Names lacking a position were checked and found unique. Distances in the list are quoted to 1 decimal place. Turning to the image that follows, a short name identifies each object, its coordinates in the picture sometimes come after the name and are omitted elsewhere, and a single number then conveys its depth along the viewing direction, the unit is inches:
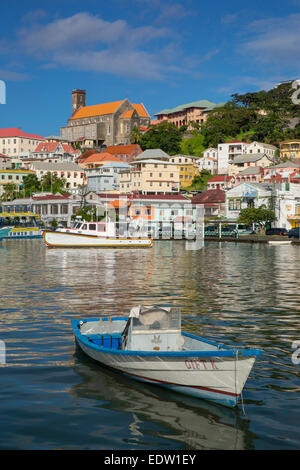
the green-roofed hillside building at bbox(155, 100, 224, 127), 7675.7
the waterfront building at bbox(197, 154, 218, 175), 6072.8
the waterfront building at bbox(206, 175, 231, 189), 5152.1
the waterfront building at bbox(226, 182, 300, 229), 3622.0
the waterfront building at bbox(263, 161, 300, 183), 4018.2
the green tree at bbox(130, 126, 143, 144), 7081.7
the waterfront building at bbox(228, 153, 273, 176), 5447.8
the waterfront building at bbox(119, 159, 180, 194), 5103.3
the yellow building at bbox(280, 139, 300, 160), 5866.1
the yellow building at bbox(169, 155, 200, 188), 5866.1
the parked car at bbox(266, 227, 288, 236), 3294.8
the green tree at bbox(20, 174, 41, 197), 5880.9
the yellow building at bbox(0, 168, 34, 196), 6186.0
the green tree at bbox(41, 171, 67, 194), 5841.5
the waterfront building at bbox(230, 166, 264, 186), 4810.5
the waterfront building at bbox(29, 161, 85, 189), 6230.3
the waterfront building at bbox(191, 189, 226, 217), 4354.3
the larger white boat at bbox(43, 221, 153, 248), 2468.0
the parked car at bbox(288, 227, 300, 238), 3202.5
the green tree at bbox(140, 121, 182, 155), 6609.3
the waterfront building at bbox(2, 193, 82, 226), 4618.6
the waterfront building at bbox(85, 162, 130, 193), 5506.9
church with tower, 7780.5
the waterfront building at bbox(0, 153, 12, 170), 7316.9
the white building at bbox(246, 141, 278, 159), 5792.3
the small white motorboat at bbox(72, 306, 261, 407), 399.5
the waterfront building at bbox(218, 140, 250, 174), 5910.4
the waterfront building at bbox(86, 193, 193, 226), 4153.5
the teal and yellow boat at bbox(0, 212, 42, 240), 3745.1
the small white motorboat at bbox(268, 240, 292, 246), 2859.3
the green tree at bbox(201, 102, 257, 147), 6525.6
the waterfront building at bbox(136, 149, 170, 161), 5821.9
